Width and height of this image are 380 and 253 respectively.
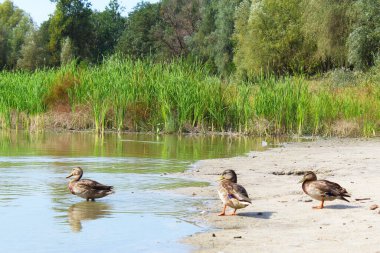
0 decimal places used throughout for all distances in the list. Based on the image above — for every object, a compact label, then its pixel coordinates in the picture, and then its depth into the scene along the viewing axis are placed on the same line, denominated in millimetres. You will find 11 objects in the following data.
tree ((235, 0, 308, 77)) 64875
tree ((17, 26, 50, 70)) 94488
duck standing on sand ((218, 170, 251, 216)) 9742
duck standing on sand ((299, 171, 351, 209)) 10070
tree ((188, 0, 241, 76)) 80500
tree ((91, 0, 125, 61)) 105500
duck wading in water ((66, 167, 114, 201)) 11531
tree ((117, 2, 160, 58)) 98500
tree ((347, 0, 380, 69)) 46312
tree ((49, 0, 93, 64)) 96688
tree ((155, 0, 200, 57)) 96500
